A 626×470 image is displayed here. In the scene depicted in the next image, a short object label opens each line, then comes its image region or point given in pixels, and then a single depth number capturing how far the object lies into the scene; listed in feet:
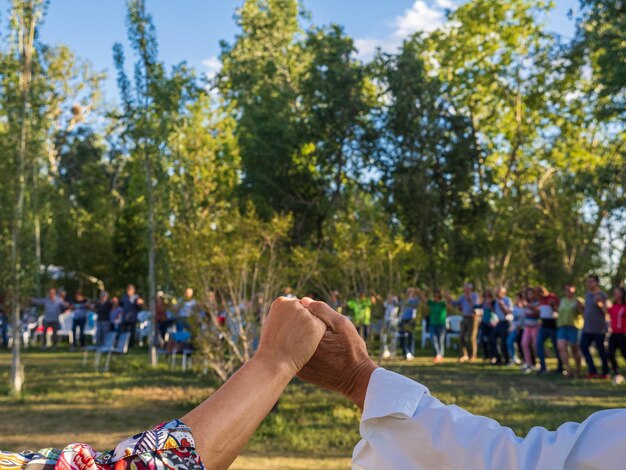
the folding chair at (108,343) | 52.70
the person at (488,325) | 59.36
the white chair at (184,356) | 53.16
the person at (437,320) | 60.70
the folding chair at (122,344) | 52.37
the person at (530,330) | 52.75
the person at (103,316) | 66.85
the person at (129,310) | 68.95
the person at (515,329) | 56.73
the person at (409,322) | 52.01
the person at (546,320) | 50.08
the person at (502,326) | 58.44
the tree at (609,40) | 46.12
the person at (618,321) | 43.14
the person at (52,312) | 71.72
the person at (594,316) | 44.55
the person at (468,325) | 62.13
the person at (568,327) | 46.55
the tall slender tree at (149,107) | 62.03
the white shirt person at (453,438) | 5.06
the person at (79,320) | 75.72
